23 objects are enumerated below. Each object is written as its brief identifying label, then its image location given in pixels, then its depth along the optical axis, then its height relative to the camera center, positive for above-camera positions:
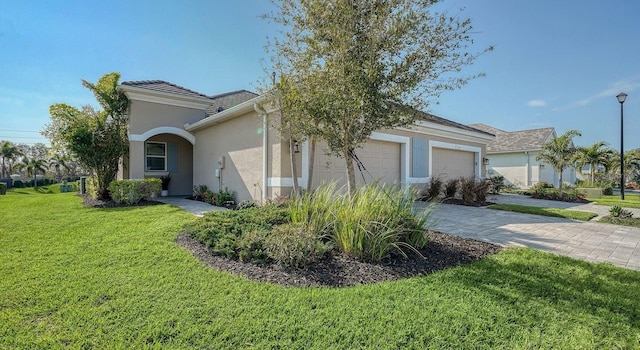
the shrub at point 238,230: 4.44 -1.05
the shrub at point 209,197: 10.80 -0.89
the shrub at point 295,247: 4.01 -1.06
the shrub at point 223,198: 10.14 -0.86
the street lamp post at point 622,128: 13.32 +2.36
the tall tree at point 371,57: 4.90 +2.11
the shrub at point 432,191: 12.17 -0.70
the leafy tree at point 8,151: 36.62 +2.99
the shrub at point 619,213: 8.21 -1.11
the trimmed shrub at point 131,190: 10.48 -0.59
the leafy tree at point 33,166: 36.38 +1.02
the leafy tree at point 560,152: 14.92 +1.25
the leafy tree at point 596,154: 18.50 +1.40
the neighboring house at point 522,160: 21.41 +1.22
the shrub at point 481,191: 11.63 -0.66
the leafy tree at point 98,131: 11.33 +1.78
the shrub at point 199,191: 11.92 -0.75
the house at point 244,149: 8.77 +1.07
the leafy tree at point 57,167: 39.62 +0.97
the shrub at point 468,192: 11.48 -0.69
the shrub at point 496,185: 16.65 -0.59
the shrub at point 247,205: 8.84 -0.96
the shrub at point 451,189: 12.44 -0.62
